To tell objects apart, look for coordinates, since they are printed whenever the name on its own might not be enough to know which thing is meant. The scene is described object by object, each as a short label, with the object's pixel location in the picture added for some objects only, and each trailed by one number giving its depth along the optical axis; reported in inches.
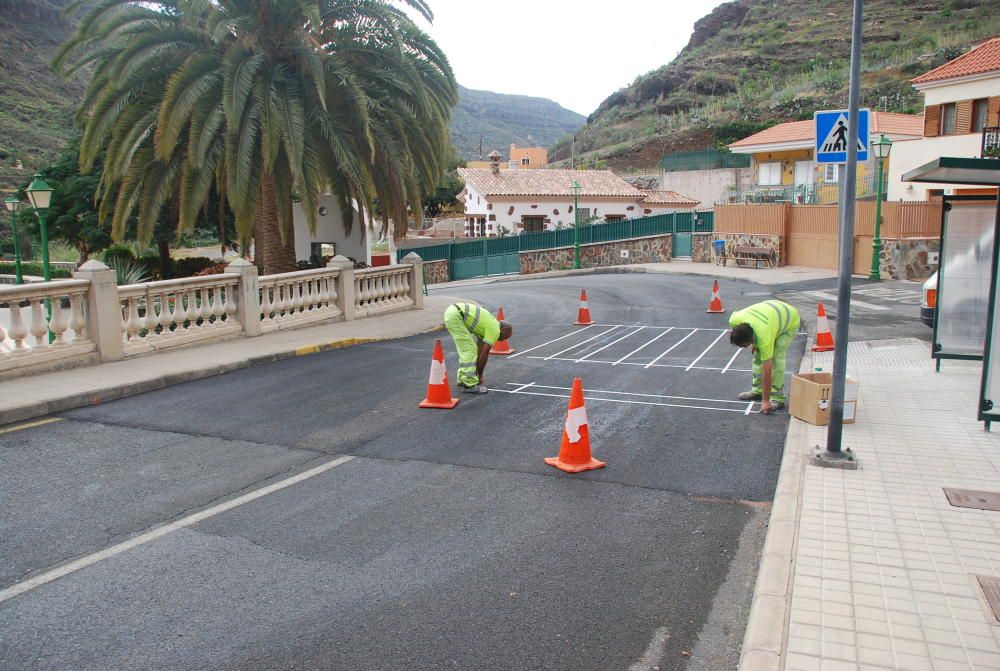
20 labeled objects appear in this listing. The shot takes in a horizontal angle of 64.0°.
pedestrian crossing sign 326.0
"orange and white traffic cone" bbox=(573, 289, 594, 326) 685.4
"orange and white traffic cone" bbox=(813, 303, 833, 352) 517.3
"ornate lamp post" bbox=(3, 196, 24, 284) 851.9
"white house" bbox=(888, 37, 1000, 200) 1128.2
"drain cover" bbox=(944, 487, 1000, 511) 246.1
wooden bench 1248.8
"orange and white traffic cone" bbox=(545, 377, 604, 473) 289.6
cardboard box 339.6
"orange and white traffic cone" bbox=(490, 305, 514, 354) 538.0
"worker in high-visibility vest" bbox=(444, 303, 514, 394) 399.5
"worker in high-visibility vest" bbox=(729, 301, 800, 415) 357.4
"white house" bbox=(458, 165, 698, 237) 2253.9
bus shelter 405.4
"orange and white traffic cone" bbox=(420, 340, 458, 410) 385.1
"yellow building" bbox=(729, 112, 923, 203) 1346.0
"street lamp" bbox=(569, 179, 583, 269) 1636.3
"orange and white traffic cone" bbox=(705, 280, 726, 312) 750.5
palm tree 601.6
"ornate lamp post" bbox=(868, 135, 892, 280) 931.7
